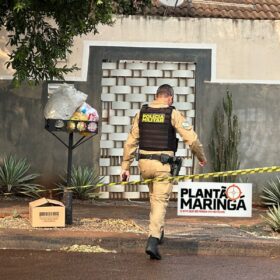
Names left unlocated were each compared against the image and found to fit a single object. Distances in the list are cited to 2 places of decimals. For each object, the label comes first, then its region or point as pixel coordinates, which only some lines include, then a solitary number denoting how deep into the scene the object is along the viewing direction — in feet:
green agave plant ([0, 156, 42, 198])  49.29
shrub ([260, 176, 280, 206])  51.13
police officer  31.32
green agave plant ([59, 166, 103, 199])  49.62
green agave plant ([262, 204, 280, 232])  37.45
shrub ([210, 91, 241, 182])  51.47
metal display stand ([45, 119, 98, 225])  37.93
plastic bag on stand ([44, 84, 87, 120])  37.83
